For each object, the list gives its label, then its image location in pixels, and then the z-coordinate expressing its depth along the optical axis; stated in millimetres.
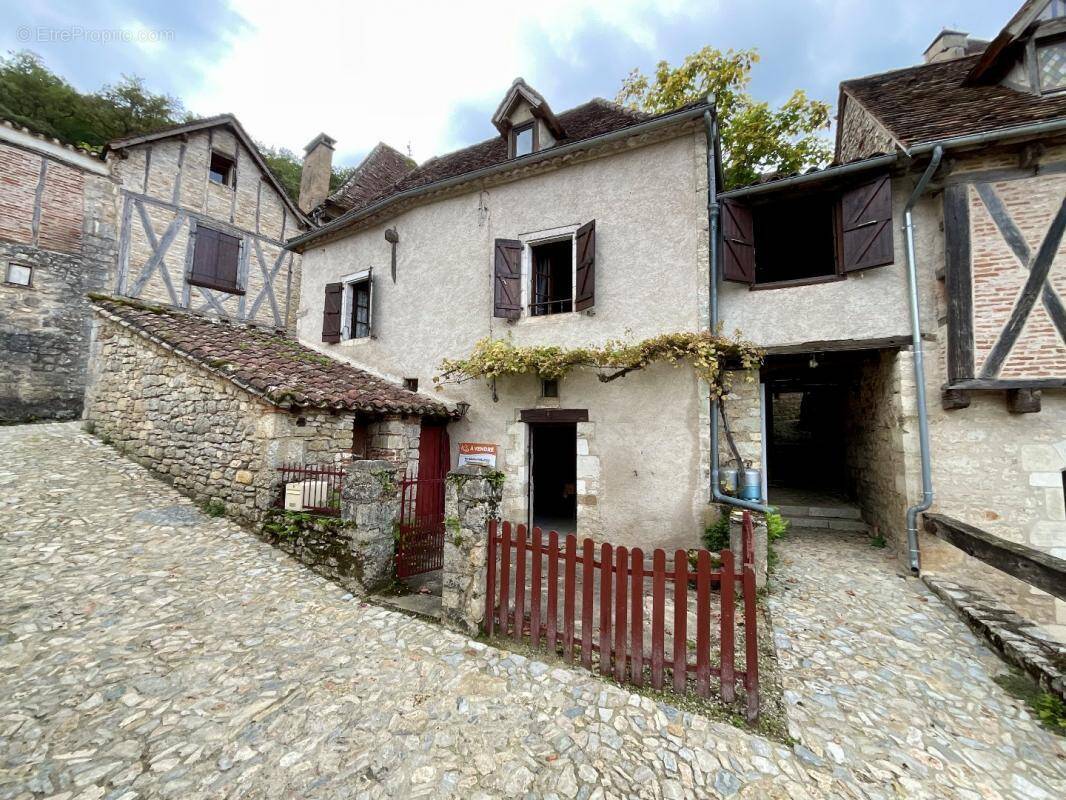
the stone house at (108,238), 9875
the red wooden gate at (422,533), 4871
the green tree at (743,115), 10406
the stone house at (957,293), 4957
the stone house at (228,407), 5680
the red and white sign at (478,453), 7180
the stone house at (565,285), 5977
